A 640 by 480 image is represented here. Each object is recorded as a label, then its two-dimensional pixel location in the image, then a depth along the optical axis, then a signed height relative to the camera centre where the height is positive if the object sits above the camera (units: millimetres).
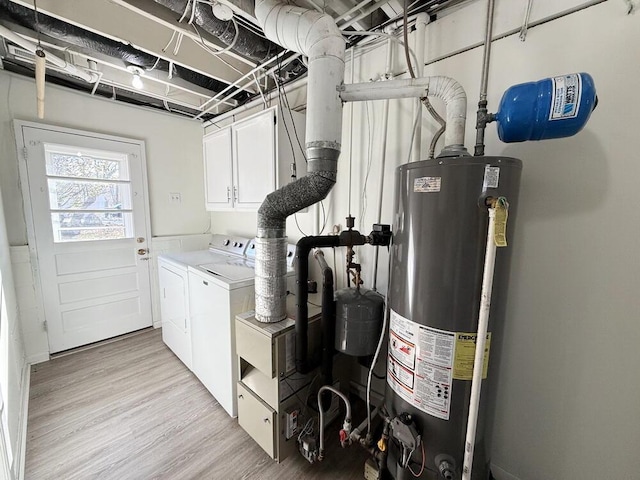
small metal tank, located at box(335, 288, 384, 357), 1290 -578
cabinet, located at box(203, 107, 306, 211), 1871 +428
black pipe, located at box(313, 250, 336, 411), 1324 -606
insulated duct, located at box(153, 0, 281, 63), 1360 +1068
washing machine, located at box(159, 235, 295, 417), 1666 -749
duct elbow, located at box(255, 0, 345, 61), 1178 +864
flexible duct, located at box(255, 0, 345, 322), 1184 +561
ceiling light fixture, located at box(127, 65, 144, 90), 1907 +1027
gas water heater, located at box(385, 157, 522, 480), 856 -303
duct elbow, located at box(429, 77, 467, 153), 1030 +413
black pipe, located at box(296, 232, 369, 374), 1297 -343
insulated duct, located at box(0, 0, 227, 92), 1479 +1092
